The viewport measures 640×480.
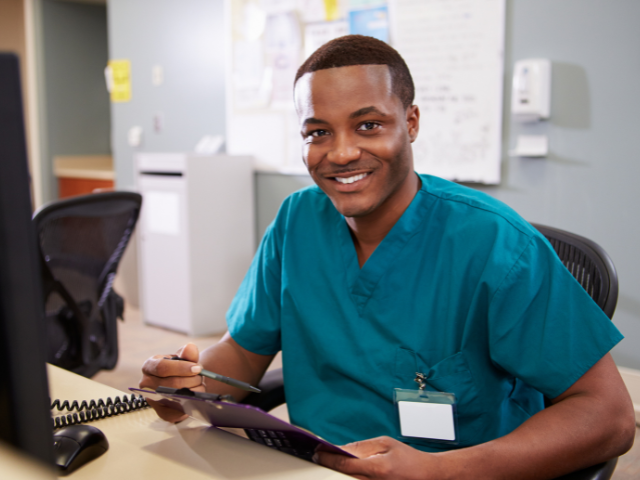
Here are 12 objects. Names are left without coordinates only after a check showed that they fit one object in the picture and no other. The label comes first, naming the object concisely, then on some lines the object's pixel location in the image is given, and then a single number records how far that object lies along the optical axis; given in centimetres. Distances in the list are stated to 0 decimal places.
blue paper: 275
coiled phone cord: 74
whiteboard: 247
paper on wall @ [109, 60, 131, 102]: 419
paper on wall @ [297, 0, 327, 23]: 300
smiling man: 73
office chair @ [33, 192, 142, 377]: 153
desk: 61
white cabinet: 313
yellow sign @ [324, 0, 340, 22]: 294
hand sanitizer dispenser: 227
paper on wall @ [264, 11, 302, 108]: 313
